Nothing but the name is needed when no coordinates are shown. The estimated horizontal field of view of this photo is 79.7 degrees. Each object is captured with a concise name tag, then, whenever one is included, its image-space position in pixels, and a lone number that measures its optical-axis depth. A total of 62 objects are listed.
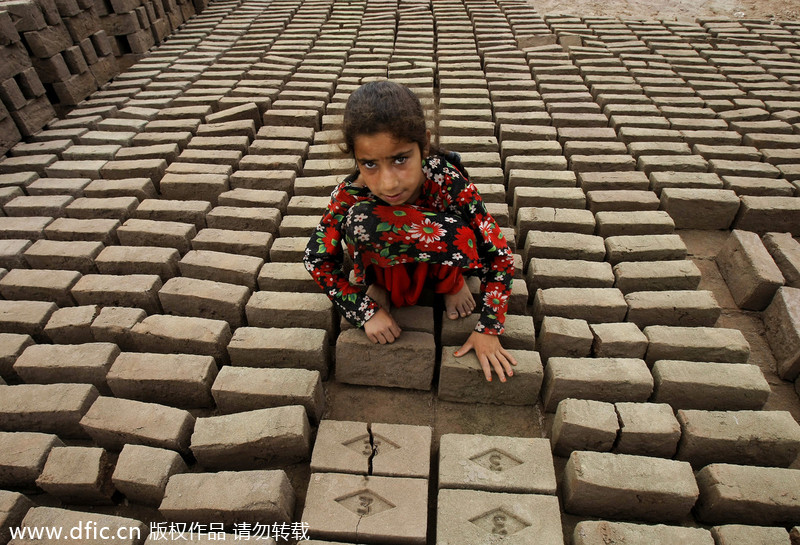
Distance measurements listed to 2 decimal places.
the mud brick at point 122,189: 2.84
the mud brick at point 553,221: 2.52
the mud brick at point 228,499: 1.50
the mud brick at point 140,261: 2.38
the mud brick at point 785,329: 2.04
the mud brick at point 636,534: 1.44
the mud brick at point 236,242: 2.44
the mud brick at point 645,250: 2.38
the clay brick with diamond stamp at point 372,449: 1.63
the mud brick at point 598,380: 1.83
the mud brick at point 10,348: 1.99
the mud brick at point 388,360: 1.88
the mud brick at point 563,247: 2.36
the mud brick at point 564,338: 1.97
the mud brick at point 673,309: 2.10
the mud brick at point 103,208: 2.71
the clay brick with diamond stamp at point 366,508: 1.46
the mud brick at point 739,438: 1.67
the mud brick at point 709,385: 1.82
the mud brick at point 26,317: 2.12
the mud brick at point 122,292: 2.22
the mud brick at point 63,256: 2.43
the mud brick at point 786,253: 2.30
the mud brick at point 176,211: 2.66
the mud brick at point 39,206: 2.77
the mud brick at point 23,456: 1.64
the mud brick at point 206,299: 2.15
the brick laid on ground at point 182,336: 2.03
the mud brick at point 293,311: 2.08
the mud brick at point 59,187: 2.90
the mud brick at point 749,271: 2.27
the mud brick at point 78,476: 1.60
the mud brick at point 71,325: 2.10
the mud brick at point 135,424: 1.71
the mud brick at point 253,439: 1.67
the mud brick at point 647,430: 1.67
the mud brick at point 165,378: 1.87
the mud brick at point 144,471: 1.57
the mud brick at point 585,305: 2.10
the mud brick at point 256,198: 2.68
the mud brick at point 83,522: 1.46
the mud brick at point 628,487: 1.54
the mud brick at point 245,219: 2.59
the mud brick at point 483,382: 1.85
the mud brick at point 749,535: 1.43
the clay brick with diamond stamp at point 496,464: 1.58
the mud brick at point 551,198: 2.66
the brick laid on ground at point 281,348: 1.96
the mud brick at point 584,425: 1.68
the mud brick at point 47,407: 1.78
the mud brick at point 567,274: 2.22
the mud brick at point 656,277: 2.22
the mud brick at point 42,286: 2.28
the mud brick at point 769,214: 2.69
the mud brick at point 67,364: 1.93
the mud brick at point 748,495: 1.53
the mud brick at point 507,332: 1.95
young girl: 1.66
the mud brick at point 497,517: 1.45
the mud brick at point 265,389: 1.80
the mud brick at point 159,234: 2.51
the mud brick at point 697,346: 1.96
